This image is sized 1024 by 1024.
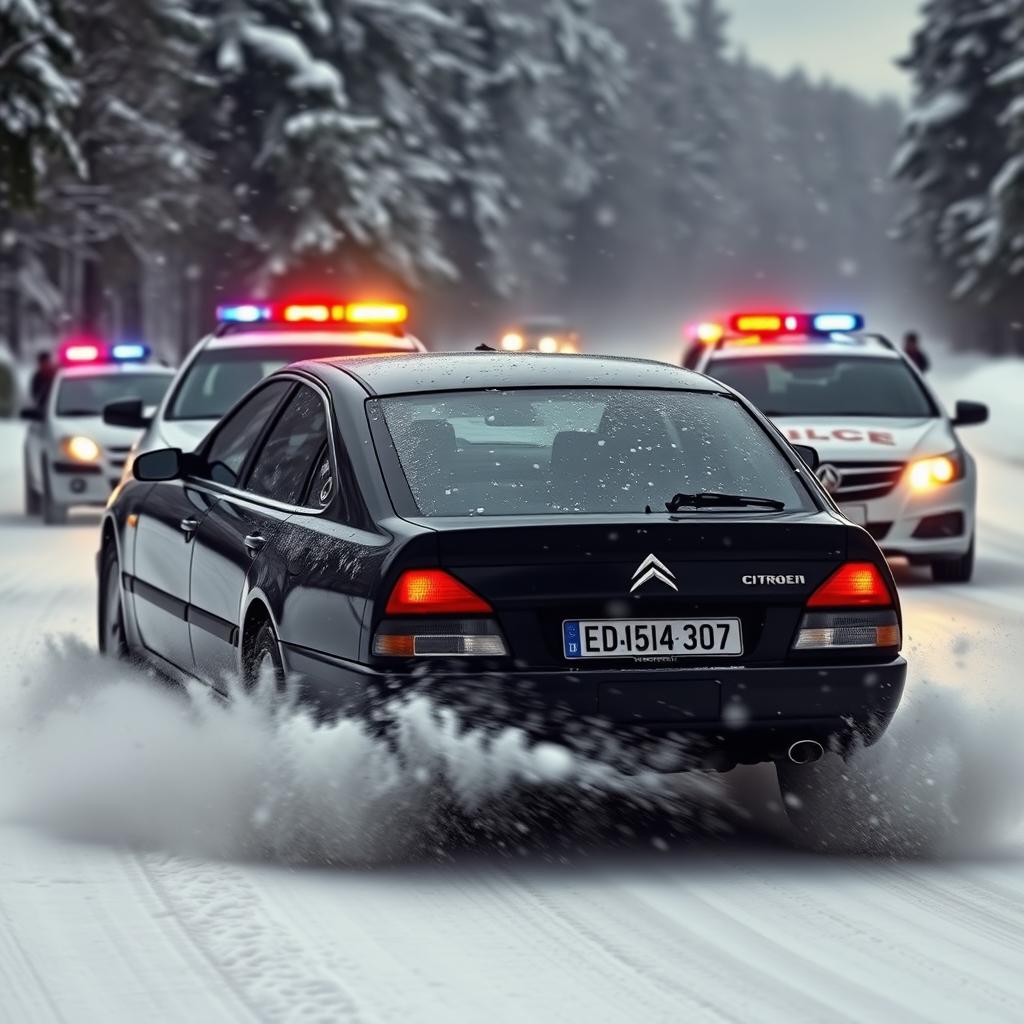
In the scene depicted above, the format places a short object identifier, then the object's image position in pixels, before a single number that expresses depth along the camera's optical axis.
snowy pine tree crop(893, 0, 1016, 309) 70.12
